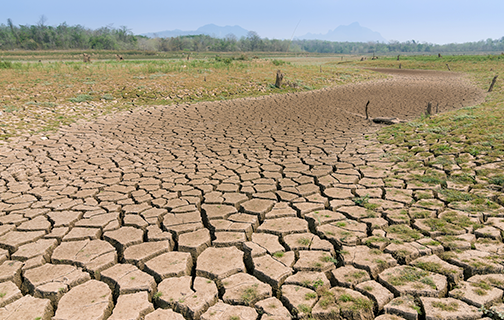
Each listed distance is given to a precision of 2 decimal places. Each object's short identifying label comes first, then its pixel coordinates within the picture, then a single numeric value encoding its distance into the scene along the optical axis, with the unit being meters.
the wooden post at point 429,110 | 8.78
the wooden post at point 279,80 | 15.16
